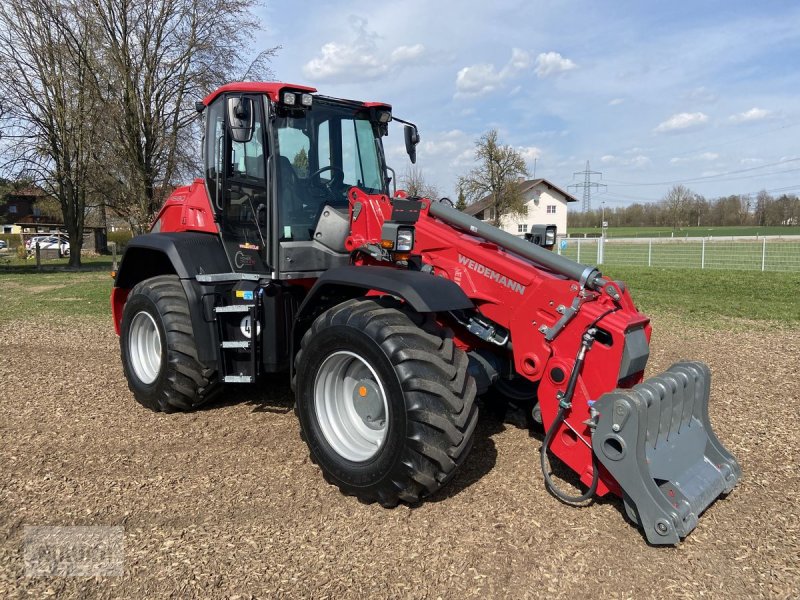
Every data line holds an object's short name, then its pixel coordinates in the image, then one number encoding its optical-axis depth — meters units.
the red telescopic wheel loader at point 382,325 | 3.34
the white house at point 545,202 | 61.91
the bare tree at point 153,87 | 22.31
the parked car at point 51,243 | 40.38
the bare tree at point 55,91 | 22.77
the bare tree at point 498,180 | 42.12
